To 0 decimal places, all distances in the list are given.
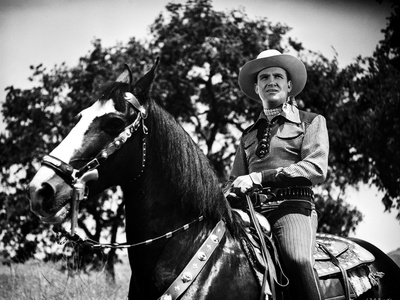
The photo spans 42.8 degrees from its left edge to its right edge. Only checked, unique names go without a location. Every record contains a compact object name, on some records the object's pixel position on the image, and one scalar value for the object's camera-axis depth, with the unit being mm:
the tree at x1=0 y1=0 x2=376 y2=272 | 21844
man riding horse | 3732
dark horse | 3193
